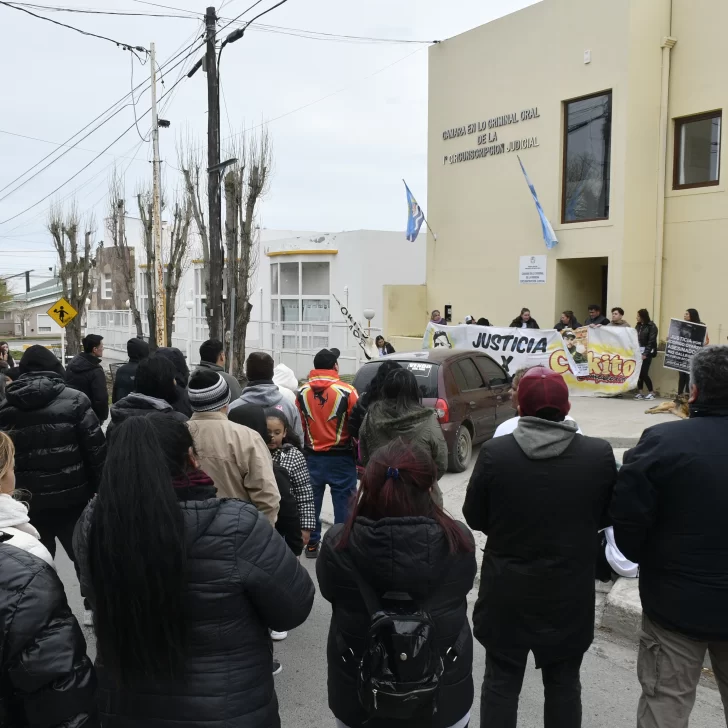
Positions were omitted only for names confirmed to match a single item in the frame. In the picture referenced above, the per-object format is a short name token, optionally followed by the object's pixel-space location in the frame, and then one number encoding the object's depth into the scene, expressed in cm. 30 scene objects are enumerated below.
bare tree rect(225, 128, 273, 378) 2078
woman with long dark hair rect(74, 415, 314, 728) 215
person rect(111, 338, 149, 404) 734
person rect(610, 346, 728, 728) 286
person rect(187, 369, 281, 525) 411
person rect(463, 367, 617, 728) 307
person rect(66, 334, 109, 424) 743
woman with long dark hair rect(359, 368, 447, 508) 493
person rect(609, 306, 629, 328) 1398
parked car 915
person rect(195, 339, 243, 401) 645
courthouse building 1477
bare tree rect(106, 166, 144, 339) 3060
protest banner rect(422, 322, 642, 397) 1400
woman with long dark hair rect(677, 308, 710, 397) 1316
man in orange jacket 624
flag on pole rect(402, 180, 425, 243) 1928
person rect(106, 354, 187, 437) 446
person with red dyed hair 249
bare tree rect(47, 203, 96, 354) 3325
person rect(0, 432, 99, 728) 200
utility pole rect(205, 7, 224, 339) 1533
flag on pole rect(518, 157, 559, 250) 1656
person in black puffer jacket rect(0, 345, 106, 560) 488
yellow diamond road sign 2144
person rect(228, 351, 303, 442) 550
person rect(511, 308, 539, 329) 1587
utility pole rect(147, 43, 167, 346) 2252
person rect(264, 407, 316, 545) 476
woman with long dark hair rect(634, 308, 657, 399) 1398
